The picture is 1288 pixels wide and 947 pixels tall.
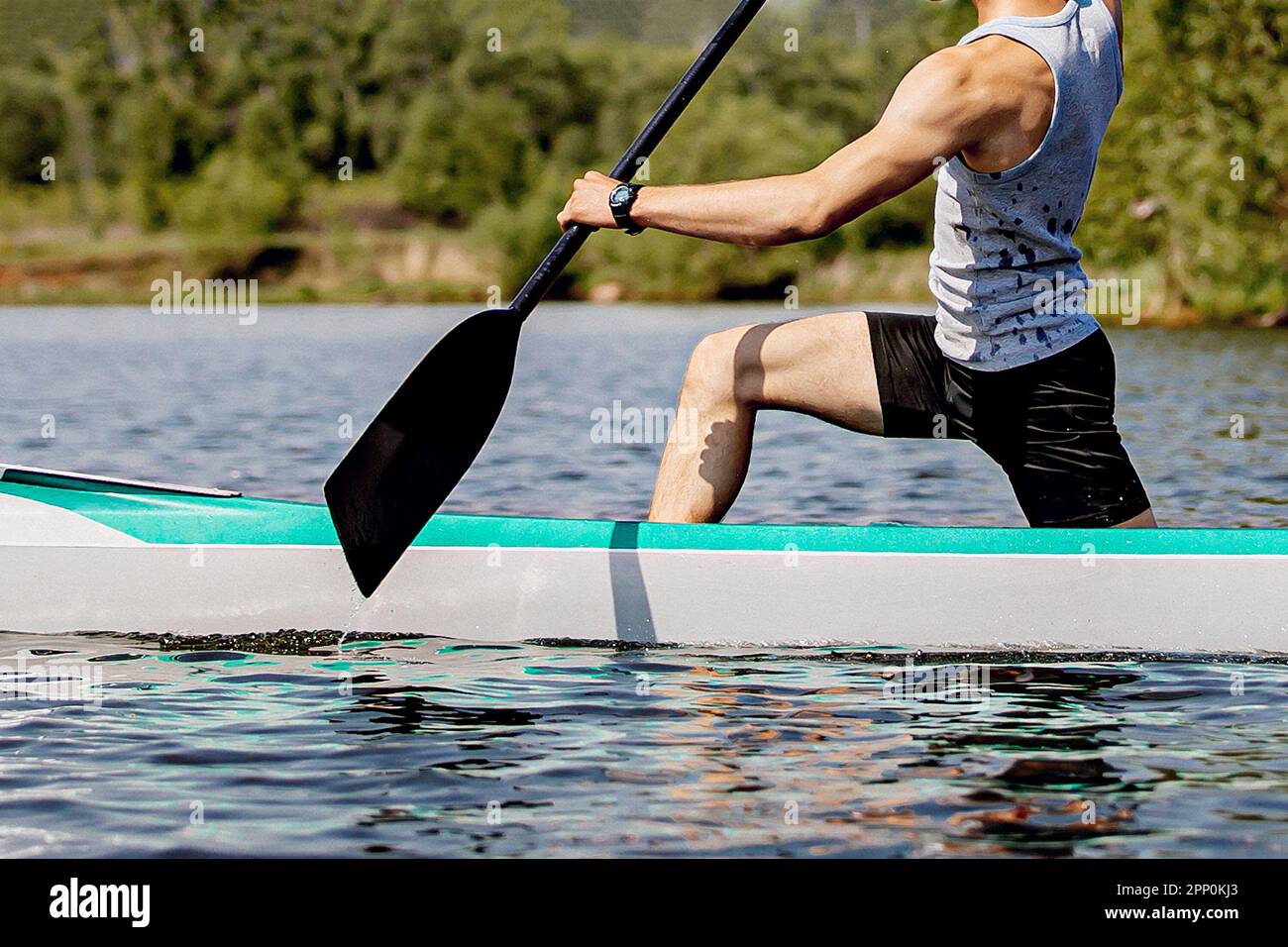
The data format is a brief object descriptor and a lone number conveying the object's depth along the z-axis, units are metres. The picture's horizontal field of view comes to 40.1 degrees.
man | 4.70
